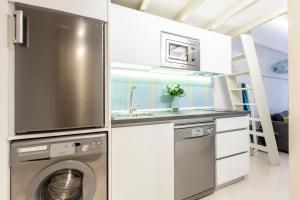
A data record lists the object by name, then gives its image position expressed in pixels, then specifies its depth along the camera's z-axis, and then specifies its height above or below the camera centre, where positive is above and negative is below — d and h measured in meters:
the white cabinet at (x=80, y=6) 1.17 +0.65
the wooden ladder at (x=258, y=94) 2.98 +0.09
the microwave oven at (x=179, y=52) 2.08 +0.58
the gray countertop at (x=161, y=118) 1.48 -0.18
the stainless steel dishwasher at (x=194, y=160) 1.80 -0.64
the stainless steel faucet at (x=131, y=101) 2.17 -0.03
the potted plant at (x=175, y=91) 2.44 +0.12
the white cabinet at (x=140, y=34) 1.80 +0.70
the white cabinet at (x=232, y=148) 2.17 -0.63
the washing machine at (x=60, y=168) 1.11 -0.46
